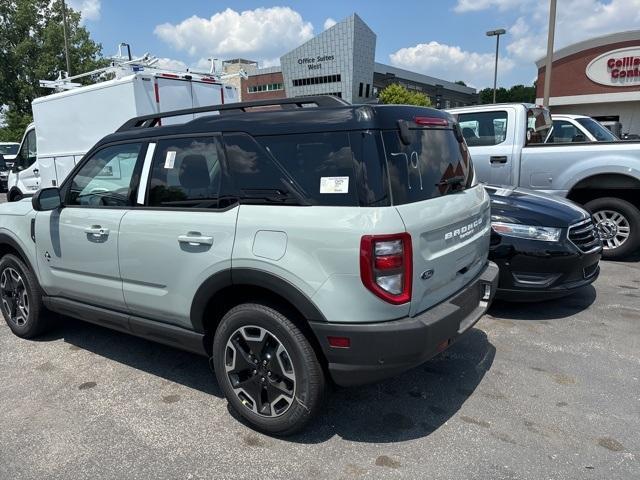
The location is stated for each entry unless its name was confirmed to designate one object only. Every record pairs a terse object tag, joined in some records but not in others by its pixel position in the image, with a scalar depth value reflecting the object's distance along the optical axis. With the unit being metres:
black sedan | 4.53
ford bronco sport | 2.53
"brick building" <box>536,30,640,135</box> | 32.50
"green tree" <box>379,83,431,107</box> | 41.34
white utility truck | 7.80
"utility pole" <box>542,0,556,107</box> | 14.20
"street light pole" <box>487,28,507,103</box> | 36.12
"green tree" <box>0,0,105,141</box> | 32.03
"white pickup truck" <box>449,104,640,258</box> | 6.49
